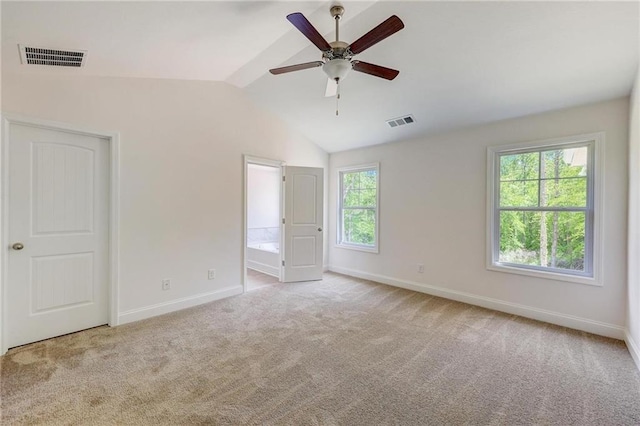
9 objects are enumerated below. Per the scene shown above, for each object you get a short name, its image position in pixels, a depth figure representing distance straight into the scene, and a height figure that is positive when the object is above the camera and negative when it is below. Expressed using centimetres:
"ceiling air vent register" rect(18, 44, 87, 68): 226 +127
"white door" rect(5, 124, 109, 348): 254 -23
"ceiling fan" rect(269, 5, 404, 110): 183 +119
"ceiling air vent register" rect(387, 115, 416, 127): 394 +130
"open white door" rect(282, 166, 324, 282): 482 -20
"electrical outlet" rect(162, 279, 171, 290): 340 -89
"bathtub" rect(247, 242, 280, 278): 525 -91
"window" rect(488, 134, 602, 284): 312 +7
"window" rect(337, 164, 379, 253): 508 +8
